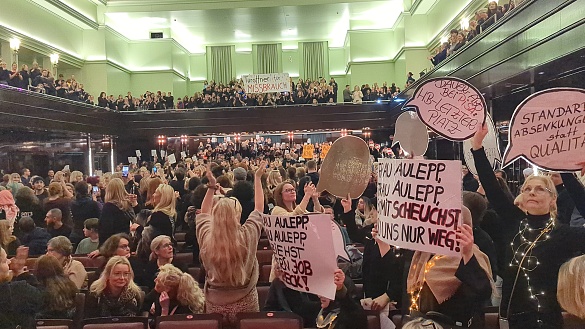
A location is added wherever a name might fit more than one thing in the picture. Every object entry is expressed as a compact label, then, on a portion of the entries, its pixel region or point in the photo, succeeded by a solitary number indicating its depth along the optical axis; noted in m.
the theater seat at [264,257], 7.79
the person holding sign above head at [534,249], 3.82
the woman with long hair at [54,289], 5.03
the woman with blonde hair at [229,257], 4.59
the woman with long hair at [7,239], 5.50
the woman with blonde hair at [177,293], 4.91
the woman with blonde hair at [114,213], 7.13
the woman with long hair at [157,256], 5.70
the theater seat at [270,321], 4.66
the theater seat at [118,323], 4.80
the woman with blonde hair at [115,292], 5.05
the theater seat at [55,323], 5.00
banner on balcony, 25.41
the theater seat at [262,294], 6.08
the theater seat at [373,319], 4.70
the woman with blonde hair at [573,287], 3.00
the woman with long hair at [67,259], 5.71
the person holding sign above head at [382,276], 4.67
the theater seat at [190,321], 4.69
